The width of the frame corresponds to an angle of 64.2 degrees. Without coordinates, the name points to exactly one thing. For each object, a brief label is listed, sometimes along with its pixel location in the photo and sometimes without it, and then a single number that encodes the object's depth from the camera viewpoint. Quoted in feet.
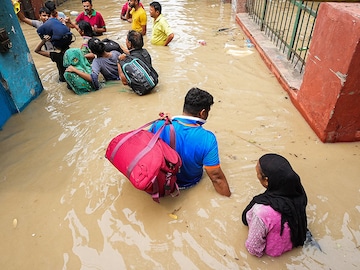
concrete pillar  9.38
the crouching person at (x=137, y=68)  14.75
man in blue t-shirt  8.03
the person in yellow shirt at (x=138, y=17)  22.77
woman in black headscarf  6.52
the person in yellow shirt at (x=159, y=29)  21.25
